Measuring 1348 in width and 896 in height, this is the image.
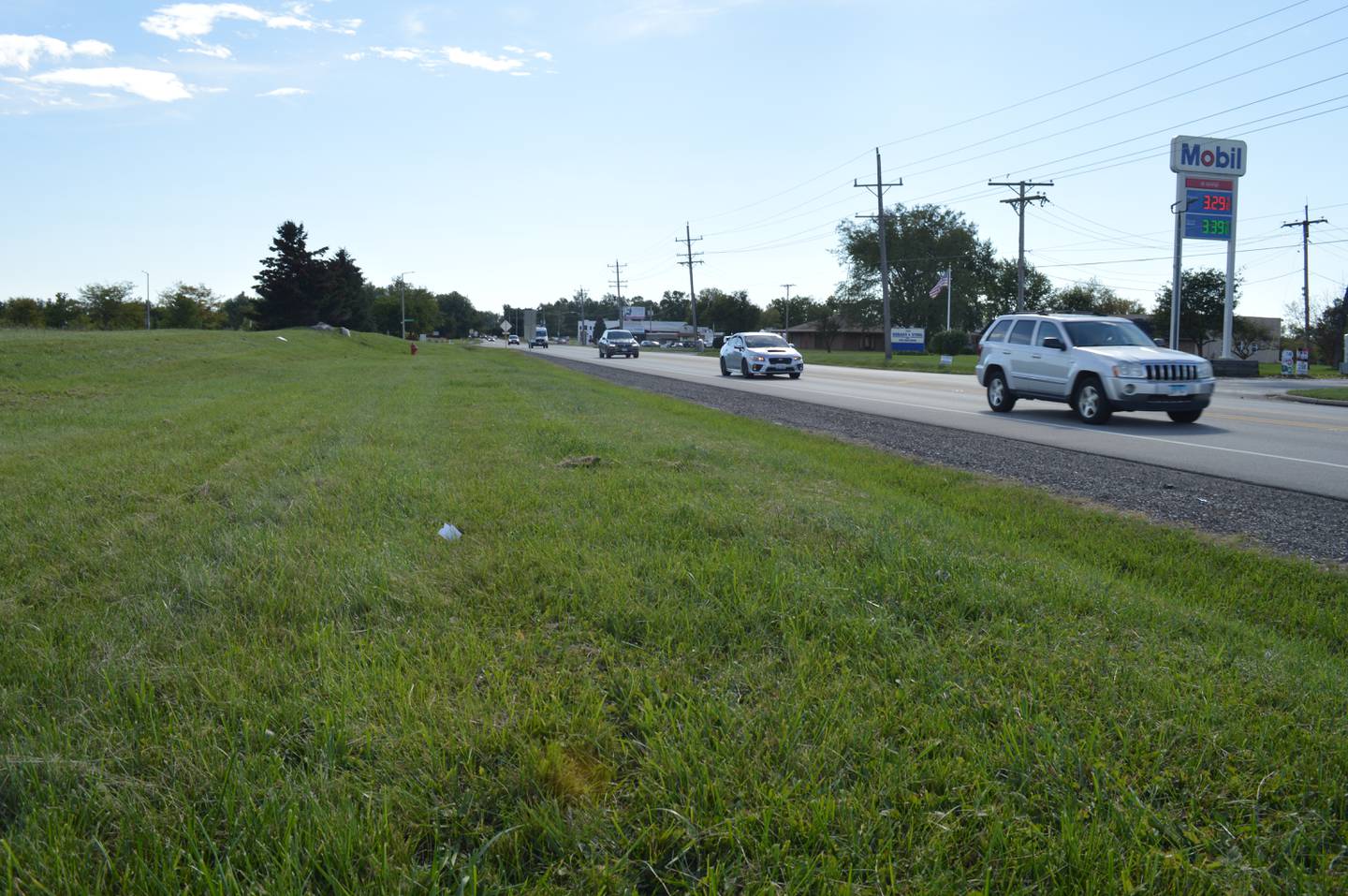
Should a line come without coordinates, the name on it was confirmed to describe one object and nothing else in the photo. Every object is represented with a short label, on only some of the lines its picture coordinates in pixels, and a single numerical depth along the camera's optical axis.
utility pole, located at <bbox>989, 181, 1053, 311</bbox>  55.81
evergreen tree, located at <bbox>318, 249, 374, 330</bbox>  82.44
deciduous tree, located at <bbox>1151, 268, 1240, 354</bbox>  72.62
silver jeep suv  15.48
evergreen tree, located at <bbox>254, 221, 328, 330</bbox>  79.62
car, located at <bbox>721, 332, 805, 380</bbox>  33.53
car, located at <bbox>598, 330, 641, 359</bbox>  63.16
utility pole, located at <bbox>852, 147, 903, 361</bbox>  57.78
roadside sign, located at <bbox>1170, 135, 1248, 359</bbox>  39.47
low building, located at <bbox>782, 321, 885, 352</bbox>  118.19
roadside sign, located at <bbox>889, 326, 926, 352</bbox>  80.06
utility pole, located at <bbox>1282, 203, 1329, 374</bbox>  66.81
